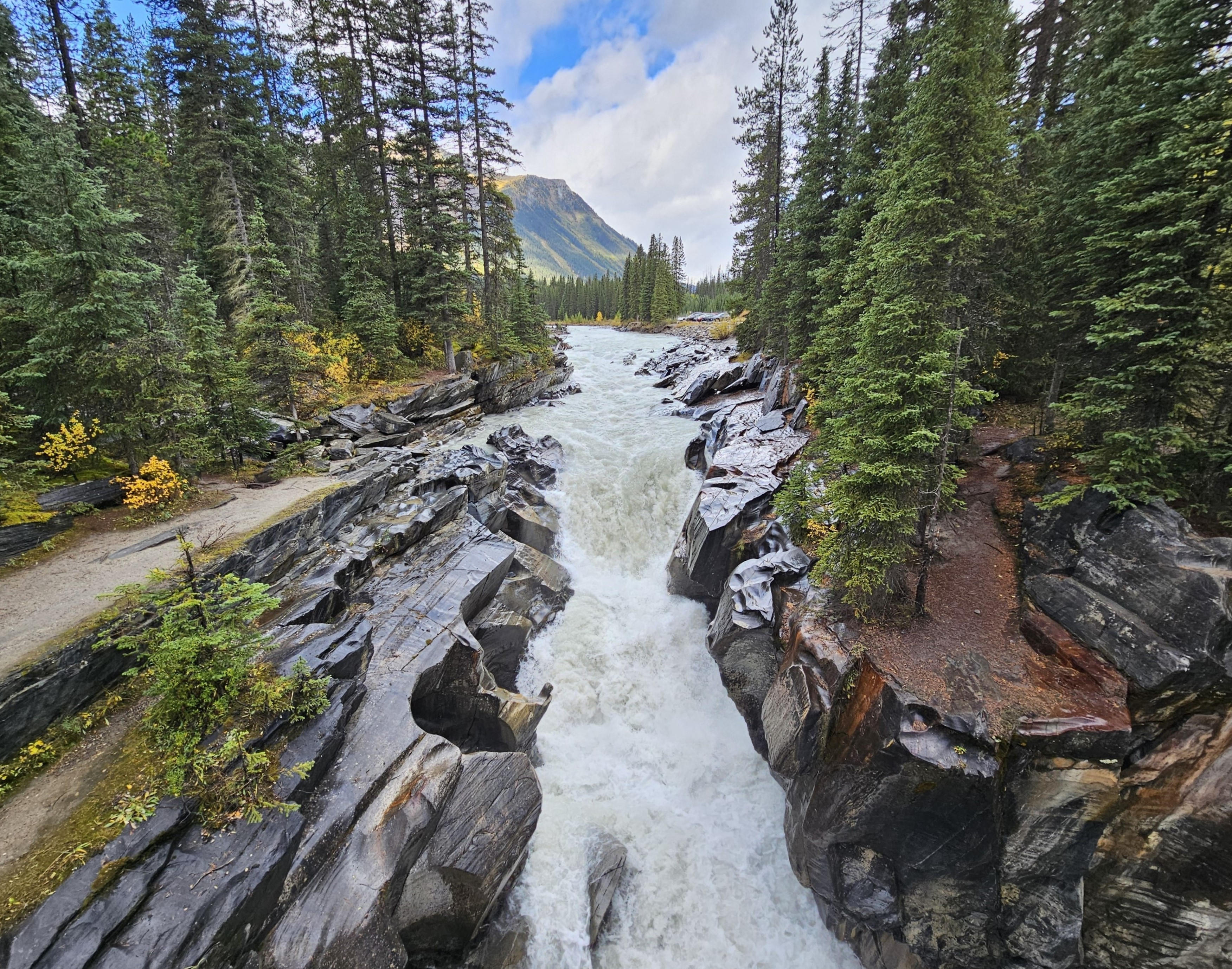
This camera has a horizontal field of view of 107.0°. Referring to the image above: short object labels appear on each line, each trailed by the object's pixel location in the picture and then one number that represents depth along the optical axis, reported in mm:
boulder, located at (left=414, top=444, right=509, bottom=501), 16078
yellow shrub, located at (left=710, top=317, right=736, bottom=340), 52500
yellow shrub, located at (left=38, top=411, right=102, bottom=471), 10289
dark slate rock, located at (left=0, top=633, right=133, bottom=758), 6059
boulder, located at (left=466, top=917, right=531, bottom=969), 7672
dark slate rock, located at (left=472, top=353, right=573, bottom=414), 28328
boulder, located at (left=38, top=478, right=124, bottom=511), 10086
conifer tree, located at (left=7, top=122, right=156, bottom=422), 9969
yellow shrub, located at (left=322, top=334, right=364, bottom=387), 21556
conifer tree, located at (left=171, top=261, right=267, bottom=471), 12953
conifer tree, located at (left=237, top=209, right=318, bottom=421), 15906
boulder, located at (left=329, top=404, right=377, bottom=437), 19531
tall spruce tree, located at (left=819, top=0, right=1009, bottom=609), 8266
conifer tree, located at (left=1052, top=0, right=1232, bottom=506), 7703
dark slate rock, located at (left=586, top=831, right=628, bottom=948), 8586
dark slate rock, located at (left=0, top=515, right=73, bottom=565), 8891
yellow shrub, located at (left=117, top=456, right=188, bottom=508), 11008
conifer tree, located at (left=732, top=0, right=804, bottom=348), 26688
